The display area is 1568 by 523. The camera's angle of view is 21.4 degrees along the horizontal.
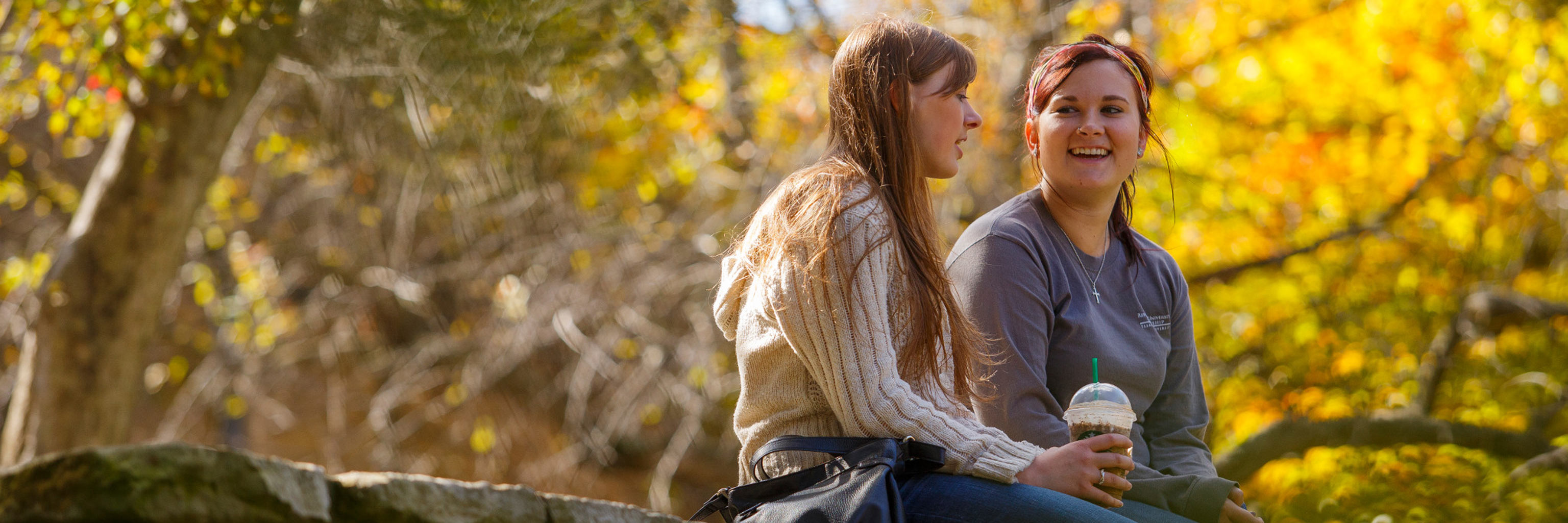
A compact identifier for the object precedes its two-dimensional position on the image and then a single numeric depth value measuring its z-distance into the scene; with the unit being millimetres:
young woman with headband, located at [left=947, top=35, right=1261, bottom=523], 5153
